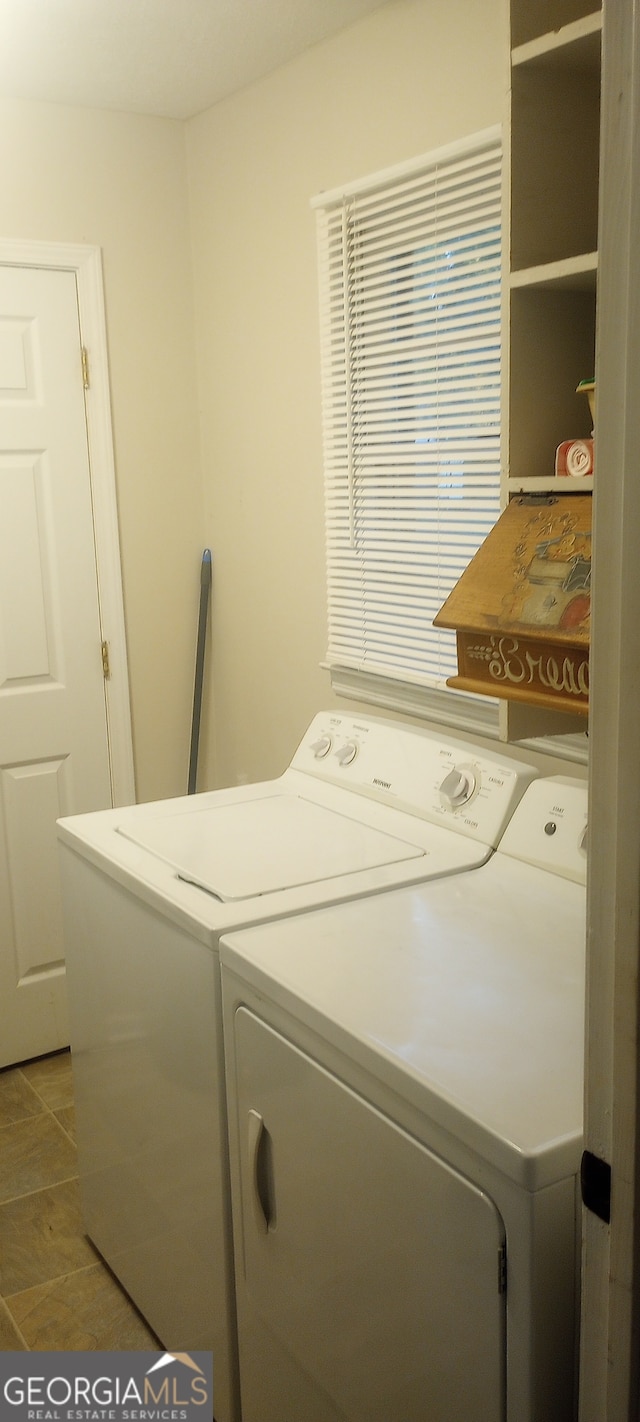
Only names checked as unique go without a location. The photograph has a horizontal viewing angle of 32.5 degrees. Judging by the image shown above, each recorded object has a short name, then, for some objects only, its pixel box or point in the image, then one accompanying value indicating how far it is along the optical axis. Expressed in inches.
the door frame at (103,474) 111.2
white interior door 112.4
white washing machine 67.6
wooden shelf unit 56.7
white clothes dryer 42.5
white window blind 81.6
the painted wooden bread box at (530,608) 54.4
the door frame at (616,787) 28.4
